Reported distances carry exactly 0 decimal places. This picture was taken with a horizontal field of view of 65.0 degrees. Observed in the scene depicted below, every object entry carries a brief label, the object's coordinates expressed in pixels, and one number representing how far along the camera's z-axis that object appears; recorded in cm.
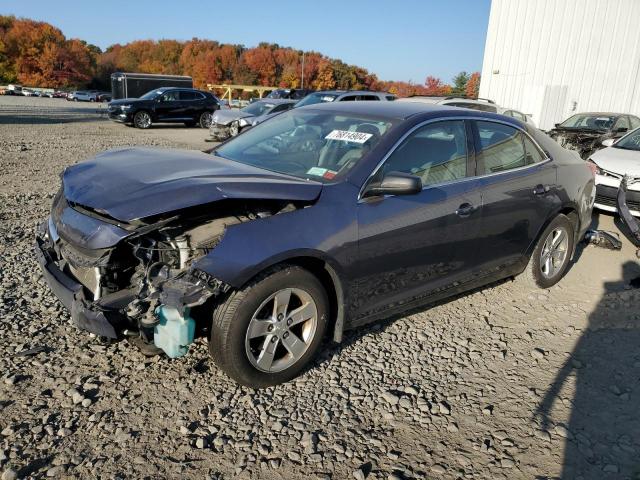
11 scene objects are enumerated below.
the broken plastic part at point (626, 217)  562
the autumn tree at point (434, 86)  7800
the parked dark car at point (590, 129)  1066
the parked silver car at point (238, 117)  1505
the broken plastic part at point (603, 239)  616
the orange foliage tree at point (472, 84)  6722
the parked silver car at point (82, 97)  5806
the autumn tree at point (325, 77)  8619
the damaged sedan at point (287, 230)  269
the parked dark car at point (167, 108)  2009
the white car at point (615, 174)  675
